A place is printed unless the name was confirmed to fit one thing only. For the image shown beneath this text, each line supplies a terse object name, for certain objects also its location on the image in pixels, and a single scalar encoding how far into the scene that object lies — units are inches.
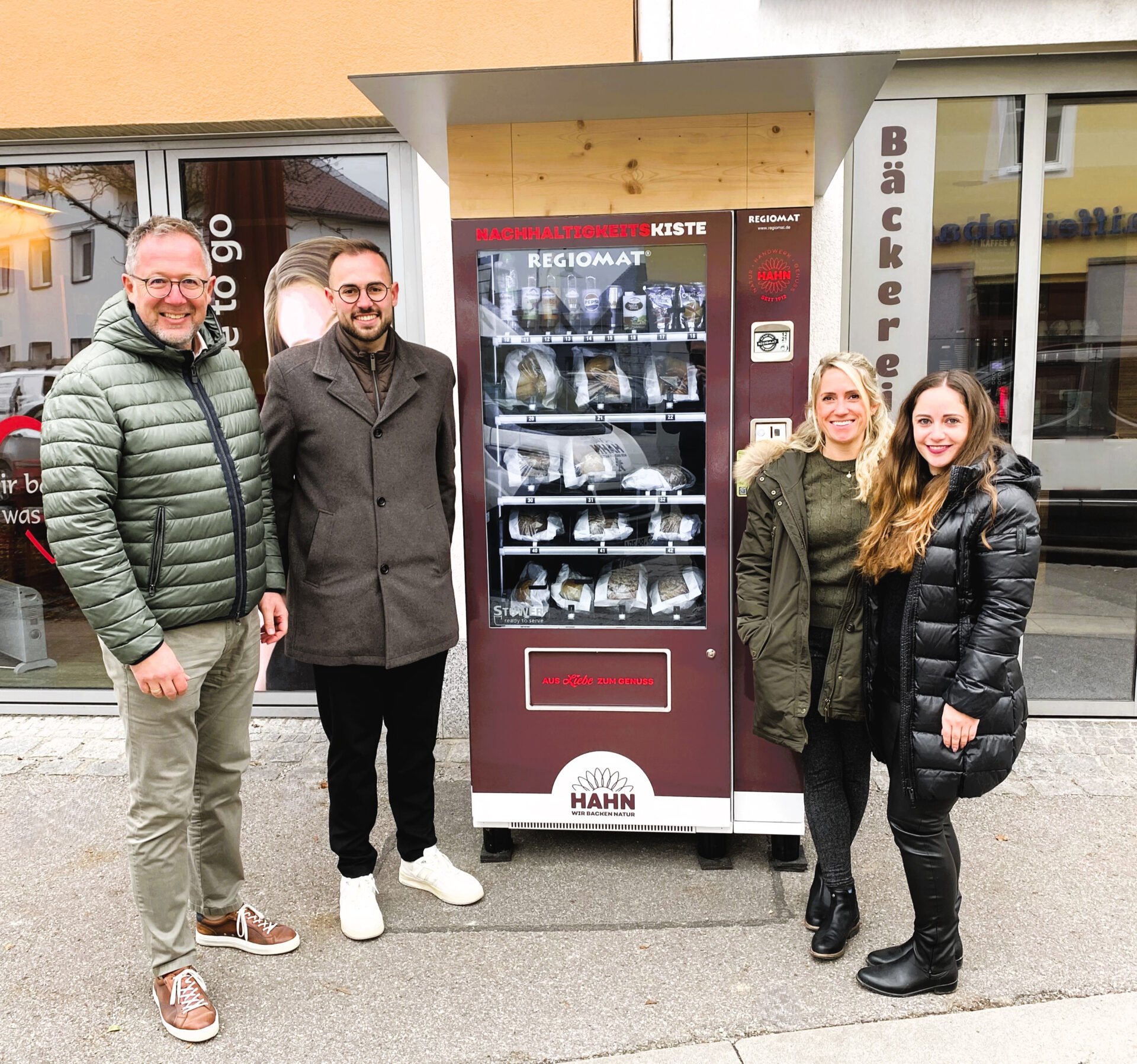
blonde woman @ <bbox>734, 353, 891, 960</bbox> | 118.2
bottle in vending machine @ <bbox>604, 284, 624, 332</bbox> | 139.3
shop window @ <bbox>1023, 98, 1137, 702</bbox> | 194.1
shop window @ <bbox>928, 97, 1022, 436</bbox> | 191.3
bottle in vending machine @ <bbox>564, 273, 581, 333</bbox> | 139.8
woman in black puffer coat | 100.8
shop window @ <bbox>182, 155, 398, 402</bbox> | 199.3
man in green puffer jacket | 101.6
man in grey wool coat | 123.8
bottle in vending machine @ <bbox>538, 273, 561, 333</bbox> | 139.5
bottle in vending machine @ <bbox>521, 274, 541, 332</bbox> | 139.1
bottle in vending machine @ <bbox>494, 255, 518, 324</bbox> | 137.9
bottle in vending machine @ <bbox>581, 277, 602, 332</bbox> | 139.9
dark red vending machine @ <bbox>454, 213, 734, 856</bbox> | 136.5
